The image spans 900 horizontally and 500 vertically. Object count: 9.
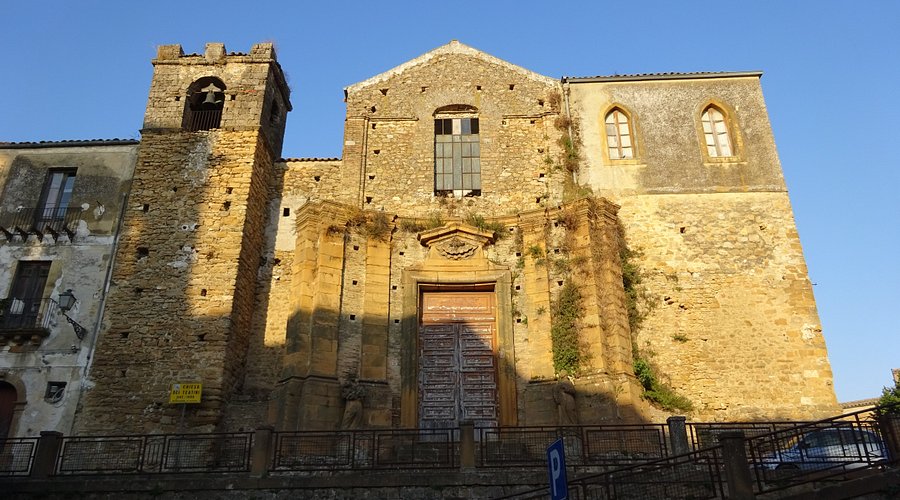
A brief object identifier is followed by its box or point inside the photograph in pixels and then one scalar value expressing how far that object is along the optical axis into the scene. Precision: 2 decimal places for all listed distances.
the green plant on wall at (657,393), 16.84
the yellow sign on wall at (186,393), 16.17
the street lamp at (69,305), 17.31
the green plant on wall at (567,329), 16.58
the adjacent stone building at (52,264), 17.23
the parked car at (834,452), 11.33
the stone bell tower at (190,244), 16.62
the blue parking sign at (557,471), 7.70
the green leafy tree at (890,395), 29.16
